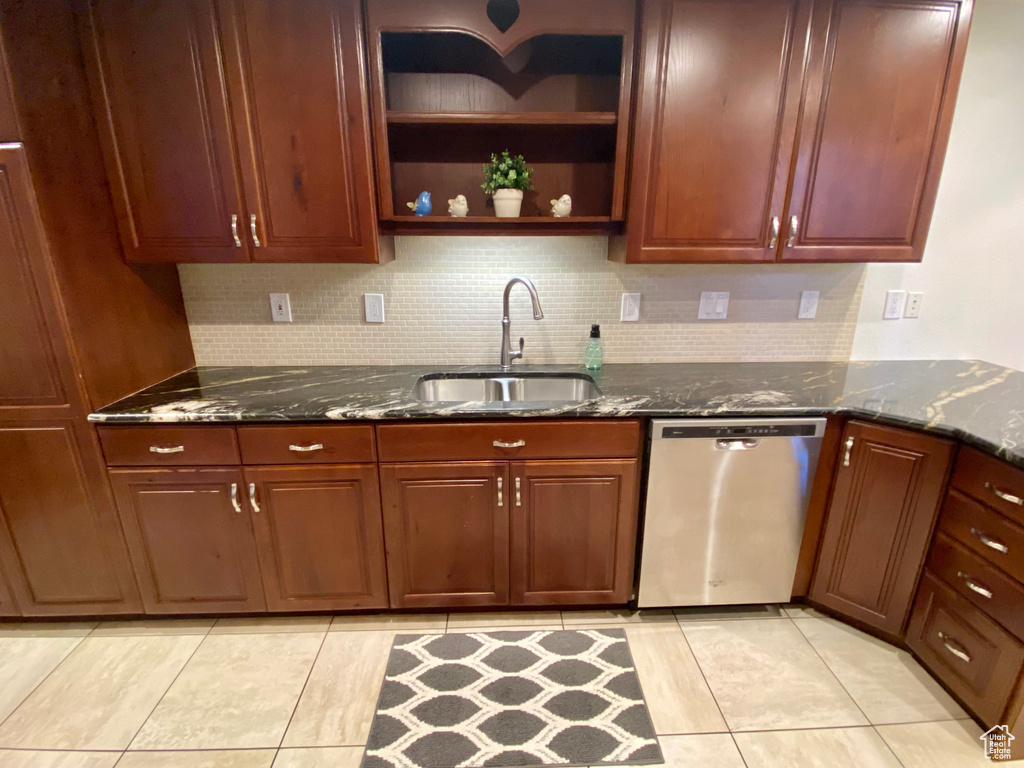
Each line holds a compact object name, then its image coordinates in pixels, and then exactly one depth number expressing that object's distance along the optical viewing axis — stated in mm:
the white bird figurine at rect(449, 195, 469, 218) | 1785
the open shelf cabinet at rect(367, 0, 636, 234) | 1520
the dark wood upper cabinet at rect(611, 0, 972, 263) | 1525
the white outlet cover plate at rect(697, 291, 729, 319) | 2064
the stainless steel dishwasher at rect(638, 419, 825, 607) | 1604
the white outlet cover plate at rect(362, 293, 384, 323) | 2018
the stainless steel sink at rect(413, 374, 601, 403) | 2018
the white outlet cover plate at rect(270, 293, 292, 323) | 2010
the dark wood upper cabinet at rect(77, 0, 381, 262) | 1479
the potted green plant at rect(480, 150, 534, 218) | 1733
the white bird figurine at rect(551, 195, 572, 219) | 1782
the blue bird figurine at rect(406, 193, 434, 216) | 1779
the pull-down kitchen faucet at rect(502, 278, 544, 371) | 1871
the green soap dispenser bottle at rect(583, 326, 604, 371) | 2003
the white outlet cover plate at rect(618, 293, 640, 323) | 2057
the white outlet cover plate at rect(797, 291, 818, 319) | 2059
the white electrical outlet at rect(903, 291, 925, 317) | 2047
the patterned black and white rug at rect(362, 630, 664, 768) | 1375
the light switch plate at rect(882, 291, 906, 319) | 2047
